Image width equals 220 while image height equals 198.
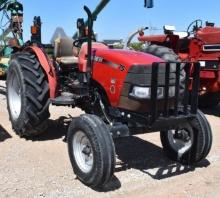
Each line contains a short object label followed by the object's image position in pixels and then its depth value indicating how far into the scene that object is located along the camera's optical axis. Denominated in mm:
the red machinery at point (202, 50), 5064
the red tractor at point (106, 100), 2756
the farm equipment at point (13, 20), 6141
